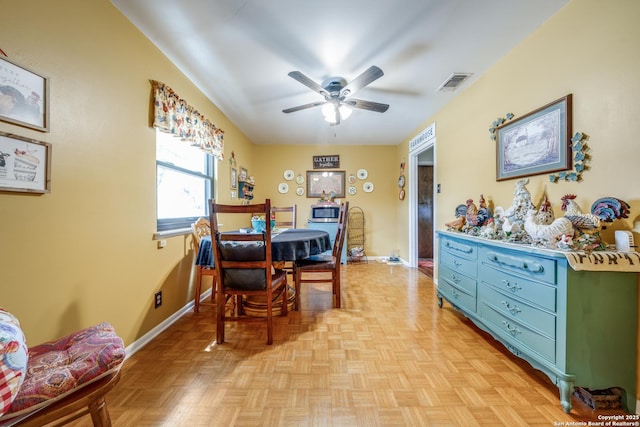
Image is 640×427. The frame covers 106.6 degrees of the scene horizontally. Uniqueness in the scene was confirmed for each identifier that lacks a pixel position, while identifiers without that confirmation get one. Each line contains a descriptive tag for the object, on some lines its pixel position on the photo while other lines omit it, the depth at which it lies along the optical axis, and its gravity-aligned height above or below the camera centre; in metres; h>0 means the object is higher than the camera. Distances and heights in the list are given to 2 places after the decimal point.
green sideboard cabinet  1.21 -0.58
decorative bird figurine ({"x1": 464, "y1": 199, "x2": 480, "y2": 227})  2.20 -0.02
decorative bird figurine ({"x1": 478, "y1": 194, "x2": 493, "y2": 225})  2.16 -0.03
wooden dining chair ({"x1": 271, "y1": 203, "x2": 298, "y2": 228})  2.99 -0.17
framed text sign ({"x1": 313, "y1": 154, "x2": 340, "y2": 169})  4.96 +1.04
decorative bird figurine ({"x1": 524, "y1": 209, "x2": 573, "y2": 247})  1.31 -0.10
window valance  1.96 +0.87
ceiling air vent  2.37 +1.35
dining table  1.98 -0.31
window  2.22 +0.31
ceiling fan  2.05 +1.13
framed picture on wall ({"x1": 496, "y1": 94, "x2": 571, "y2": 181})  1.57 +0.52
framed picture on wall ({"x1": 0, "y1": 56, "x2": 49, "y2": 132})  1.05 +0.53
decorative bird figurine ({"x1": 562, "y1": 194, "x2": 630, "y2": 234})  1.23 -0.01
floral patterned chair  0.72 -0.58
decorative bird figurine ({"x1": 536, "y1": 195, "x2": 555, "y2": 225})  1.52 -0.03
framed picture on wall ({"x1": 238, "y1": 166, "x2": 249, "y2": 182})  4.10 +0.64
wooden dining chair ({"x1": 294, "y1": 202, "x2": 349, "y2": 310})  2.40 -0.55
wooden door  5.14 -0.02
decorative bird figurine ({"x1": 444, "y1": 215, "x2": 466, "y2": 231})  2.34 -0.12
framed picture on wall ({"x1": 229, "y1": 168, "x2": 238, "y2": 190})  3.74 +0.51
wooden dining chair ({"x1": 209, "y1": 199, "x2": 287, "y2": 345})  1.74 -0.41
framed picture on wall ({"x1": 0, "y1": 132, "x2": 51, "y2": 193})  1.06 +0.21
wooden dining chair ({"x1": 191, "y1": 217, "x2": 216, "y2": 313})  2.36 -0.58
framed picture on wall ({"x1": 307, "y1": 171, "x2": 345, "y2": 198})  4.99 +0.61
